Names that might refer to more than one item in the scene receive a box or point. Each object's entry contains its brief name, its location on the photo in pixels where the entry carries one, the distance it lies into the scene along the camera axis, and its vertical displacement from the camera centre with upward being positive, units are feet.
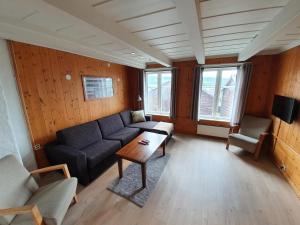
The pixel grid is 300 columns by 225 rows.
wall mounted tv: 7.05 -1.51
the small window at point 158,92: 13.99 -0.97
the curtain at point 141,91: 14.06 -0.82
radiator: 12.03 -4.36
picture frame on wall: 9.94 -0.27
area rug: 6.30 -5.13
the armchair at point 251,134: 9.04 -3.88
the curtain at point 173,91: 12.82 -0.80
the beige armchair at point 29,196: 3.96 -3.76
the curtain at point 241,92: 10.37 -0.80
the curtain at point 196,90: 11.94 -0.68
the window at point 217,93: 11.62 -0.98
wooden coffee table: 6.69 -3.66
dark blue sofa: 6.82 -3.75
